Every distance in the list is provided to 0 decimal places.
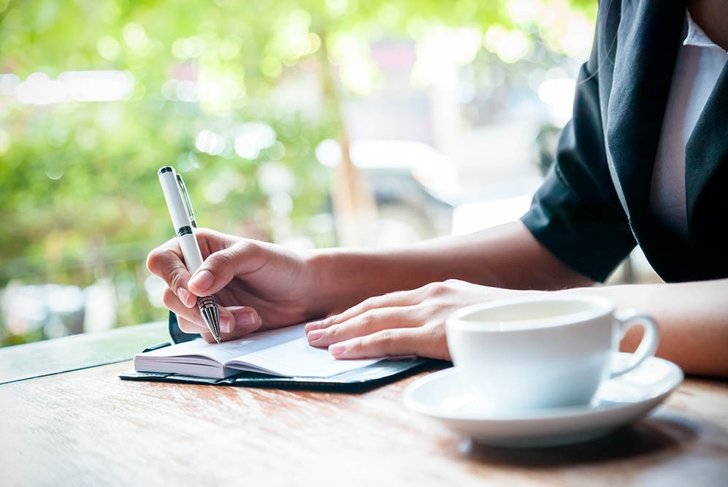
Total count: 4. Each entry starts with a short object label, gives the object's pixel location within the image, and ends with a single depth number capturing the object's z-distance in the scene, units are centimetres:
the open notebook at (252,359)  94
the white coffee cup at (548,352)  60
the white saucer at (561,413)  60
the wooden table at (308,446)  60
